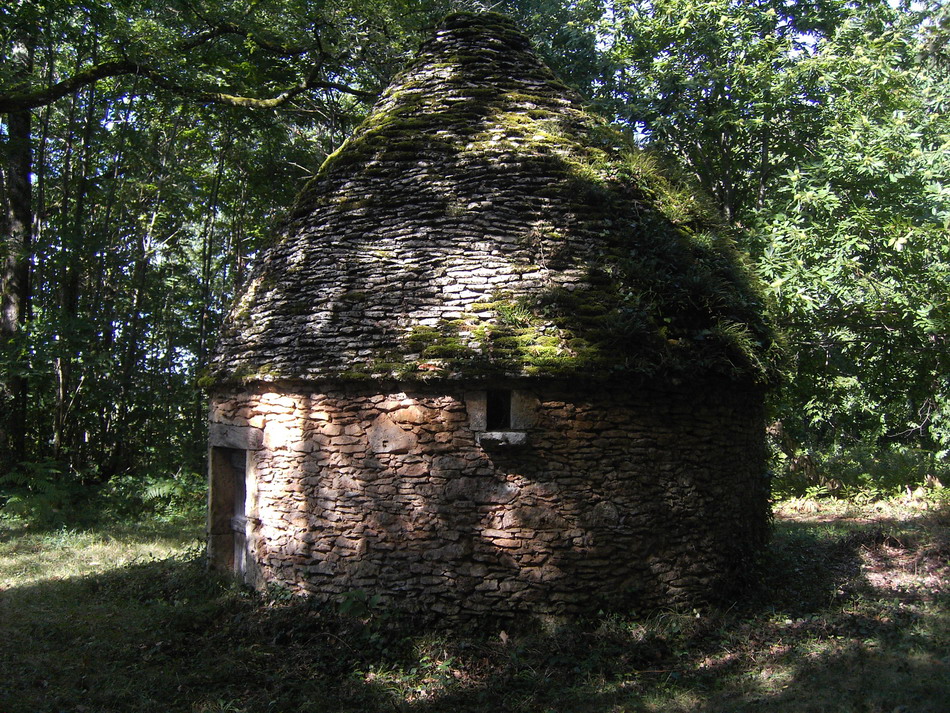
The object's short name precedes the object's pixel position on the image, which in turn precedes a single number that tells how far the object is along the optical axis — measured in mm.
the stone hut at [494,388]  6004
